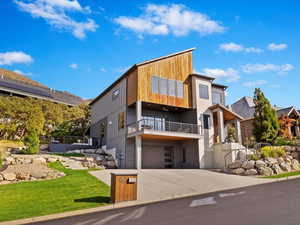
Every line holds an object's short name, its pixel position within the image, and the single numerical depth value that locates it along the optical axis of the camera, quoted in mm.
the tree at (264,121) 20406
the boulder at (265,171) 14790
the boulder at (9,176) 12637
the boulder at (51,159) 16441
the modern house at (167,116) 19109
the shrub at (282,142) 20209
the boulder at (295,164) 16164
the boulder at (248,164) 15365
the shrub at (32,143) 17375
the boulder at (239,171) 15479
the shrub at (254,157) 15887
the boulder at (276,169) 15184
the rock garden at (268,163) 15125
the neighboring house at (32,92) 34738
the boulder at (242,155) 17269
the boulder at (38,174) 13367
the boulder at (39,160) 15830
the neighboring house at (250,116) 27969
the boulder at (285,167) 15652
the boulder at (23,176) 13049
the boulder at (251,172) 15002
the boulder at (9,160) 15058
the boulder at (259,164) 15153
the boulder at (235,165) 15984
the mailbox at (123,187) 8398
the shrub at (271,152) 16258
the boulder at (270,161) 15430
